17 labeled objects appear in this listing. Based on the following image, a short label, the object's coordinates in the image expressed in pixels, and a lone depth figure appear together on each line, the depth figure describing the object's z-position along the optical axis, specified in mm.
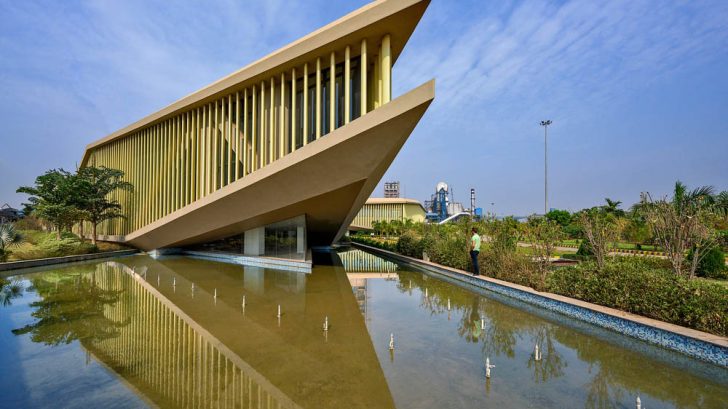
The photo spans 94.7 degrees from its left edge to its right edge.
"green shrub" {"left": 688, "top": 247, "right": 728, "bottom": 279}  11141
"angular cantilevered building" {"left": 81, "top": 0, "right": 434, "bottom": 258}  10271
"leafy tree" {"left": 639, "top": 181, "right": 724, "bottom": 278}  8133
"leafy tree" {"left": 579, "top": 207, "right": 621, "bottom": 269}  8602
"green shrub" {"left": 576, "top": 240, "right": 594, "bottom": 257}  15180
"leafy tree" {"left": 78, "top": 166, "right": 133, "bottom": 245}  17125
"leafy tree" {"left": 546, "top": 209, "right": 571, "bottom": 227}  37062
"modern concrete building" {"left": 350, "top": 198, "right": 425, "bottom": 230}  43625
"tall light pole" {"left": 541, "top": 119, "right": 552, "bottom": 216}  39500
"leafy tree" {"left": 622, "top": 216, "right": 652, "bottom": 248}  20125
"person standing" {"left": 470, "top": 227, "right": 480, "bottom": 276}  10820
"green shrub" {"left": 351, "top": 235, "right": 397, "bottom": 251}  21356
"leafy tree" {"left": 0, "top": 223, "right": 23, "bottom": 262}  13062
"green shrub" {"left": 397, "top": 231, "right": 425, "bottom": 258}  16766
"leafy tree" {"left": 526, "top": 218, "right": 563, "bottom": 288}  9344
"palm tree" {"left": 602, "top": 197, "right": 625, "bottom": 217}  28172
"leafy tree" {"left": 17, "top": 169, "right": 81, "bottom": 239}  16391
